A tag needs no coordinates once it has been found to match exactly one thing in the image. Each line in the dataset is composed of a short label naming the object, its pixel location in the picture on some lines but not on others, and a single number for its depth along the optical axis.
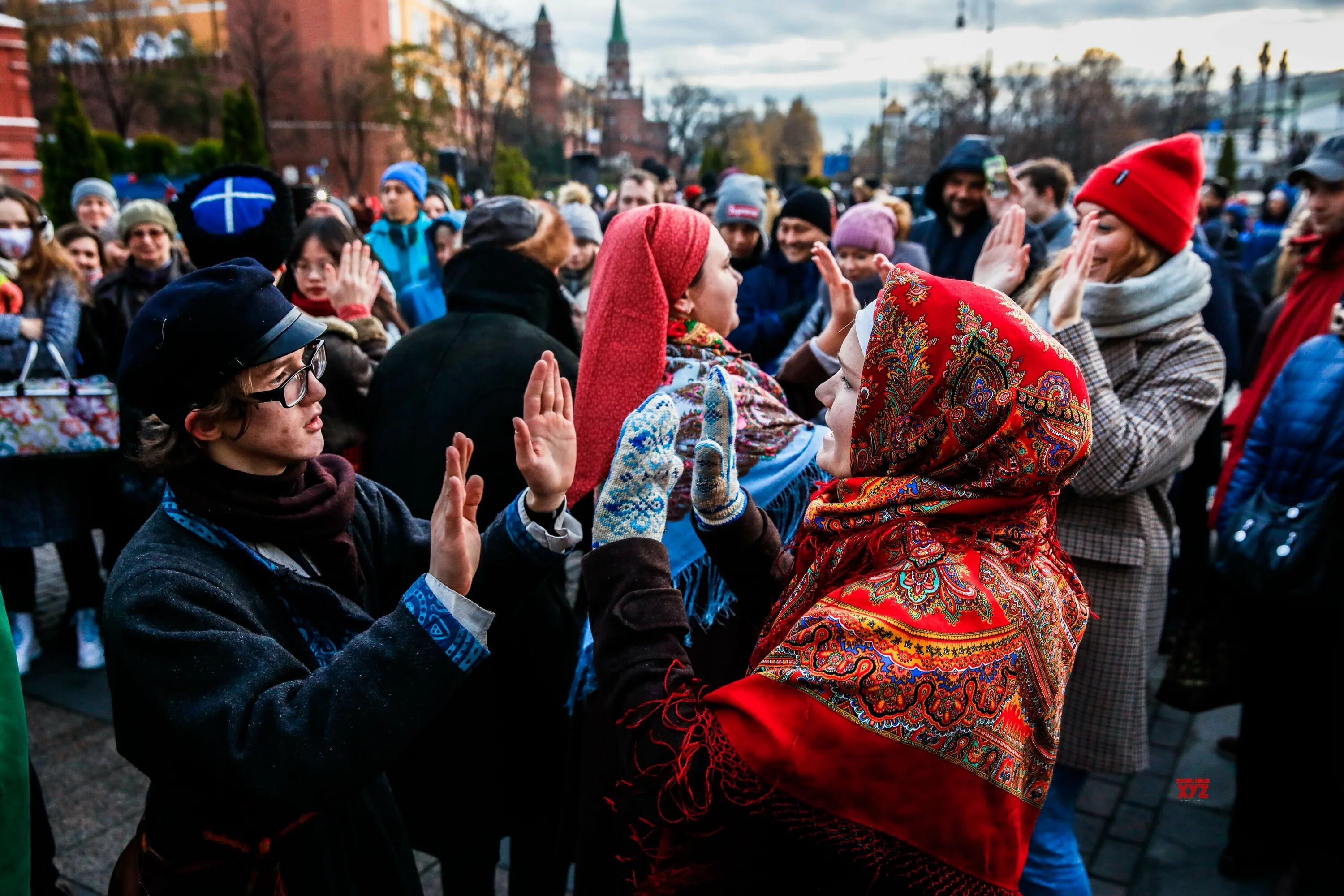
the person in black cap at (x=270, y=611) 1.46
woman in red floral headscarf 1.34
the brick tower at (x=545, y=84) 62.59
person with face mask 4.29
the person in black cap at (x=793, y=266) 5.43
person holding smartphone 5.25
